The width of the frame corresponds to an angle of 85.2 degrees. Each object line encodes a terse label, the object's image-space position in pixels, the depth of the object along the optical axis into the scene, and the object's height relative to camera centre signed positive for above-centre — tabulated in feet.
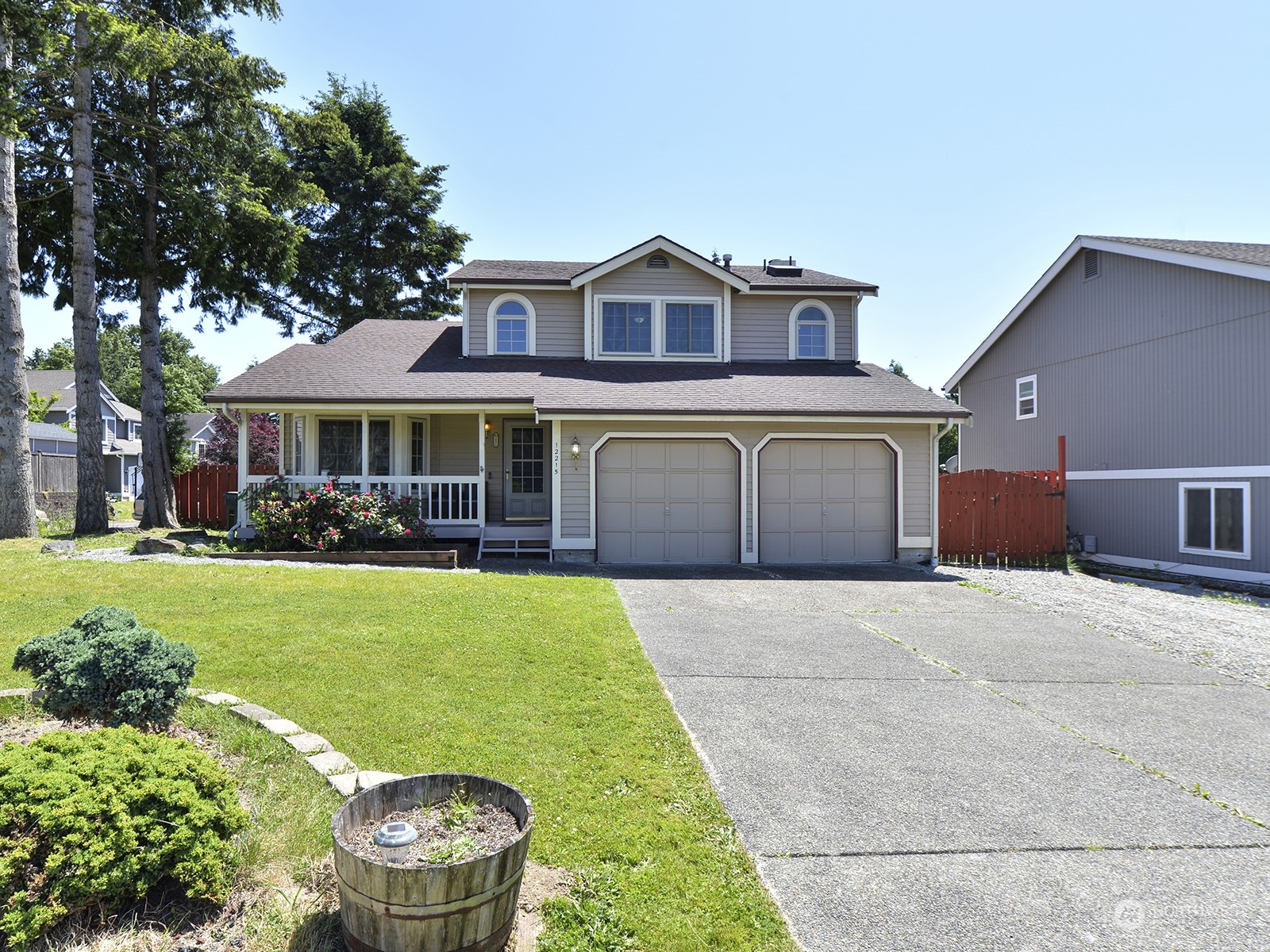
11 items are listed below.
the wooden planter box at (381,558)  36.58 -3.90
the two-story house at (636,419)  40.63 +3.97
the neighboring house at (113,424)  119.55 +12.17
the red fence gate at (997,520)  45.80 -2.43
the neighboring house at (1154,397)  39.45 +5.86
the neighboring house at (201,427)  158.71 +13.62
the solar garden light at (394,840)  7.22 -3.73
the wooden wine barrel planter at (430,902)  6.95 -4.30
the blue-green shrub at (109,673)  11.60 -3.21
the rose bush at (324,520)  37.68 -1.92
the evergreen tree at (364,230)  84.89 +32.14
